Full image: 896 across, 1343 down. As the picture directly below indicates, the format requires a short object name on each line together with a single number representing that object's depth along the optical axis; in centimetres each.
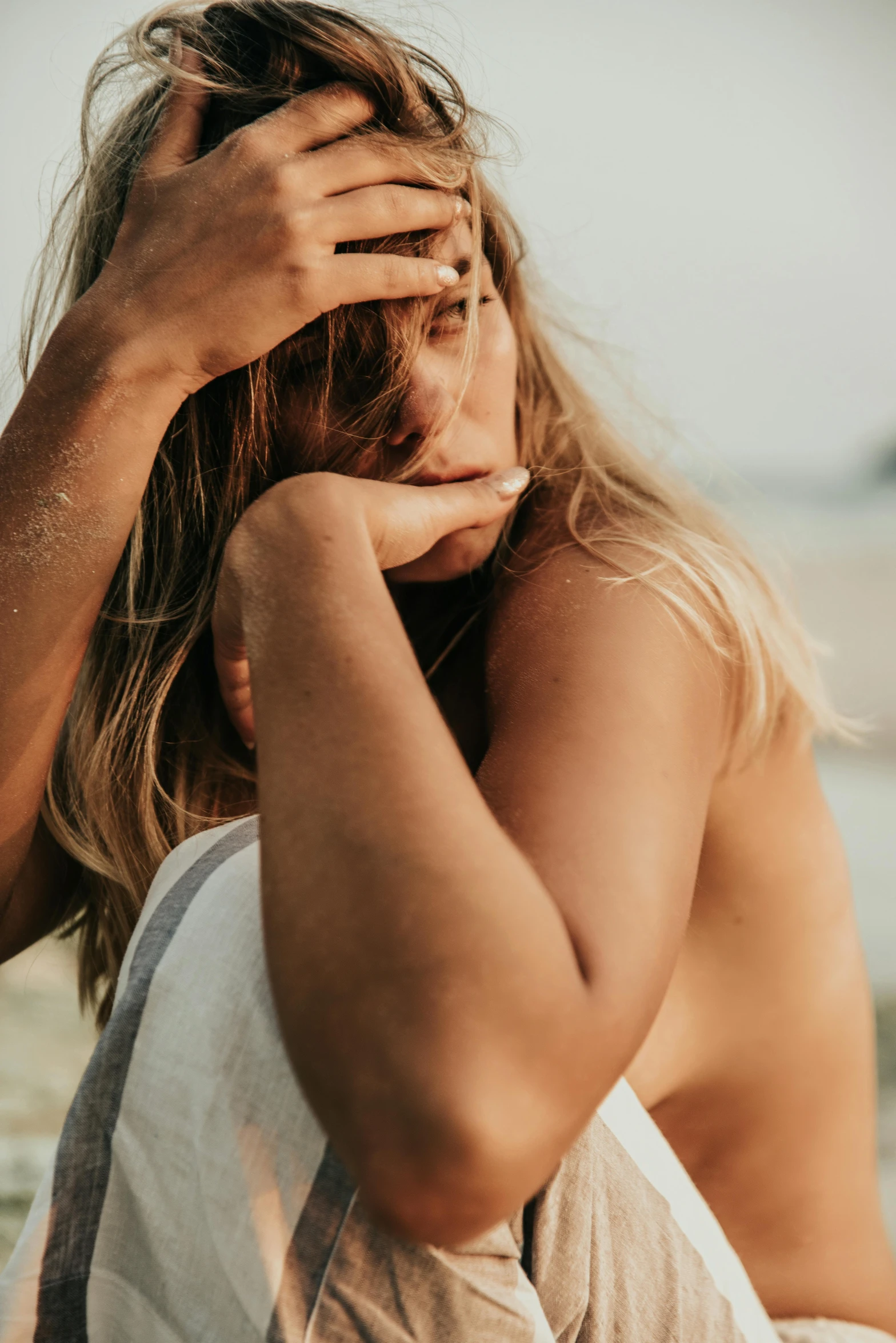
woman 73
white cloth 83
